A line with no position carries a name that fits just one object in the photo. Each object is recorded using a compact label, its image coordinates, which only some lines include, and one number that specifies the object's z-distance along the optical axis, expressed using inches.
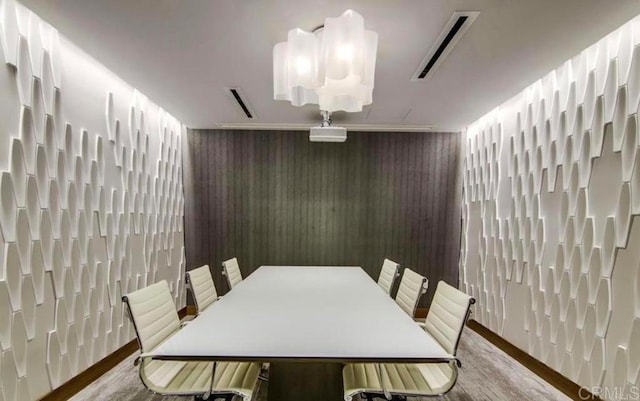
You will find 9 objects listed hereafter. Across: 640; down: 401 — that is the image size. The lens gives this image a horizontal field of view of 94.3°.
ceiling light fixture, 59.8
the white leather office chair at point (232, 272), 108.1
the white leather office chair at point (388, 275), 107.5
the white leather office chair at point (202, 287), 89.7
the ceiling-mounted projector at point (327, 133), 118.0
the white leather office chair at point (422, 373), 59.9
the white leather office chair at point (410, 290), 84.8
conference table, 50.1
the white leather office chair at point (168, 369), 60.3
